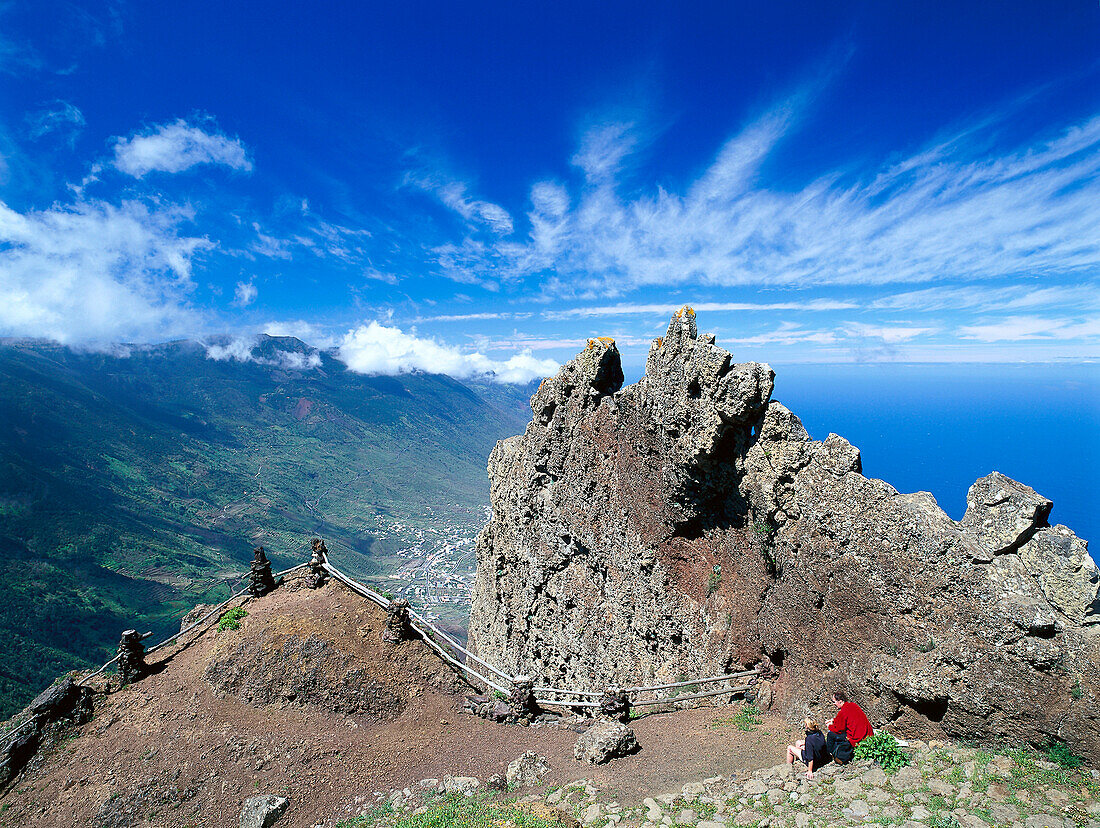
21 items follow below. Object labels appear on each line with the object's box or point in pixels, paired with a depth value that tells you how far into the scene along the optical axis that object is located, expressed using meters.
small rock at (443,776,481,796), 13.25
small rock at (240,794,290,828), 12.59
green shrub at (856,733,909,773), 9.92
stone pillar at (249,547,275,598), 21.25
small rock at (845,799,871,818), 8.61
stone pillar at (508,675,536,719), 17.28
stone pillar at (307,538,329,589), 21.50
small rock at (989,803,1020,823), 7.77
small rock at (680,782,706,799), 10.69
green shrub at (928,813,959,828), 7.78
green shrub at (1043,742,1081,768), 8.99
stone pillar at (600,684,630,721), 16.86
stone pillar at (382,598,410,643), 19.58
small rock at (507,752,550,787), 13.23
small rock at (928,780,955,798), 8.67
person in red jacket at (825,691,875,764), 10.59
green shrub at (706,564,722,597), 19.56
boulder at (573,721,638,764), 13.67
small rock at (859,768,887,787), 9.46
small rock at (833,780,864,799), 9.25
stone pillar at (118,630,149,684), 16.59
